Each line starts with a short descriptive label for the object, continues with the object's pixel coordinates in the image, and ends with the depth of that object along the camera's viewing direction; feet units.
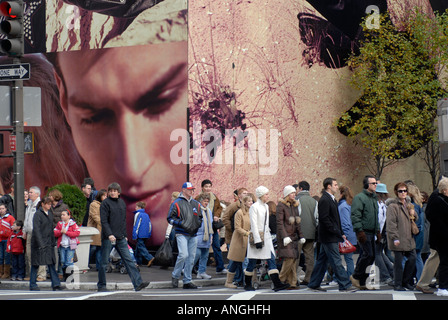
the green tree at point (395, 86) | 70.33
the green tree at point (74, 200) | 62.34
